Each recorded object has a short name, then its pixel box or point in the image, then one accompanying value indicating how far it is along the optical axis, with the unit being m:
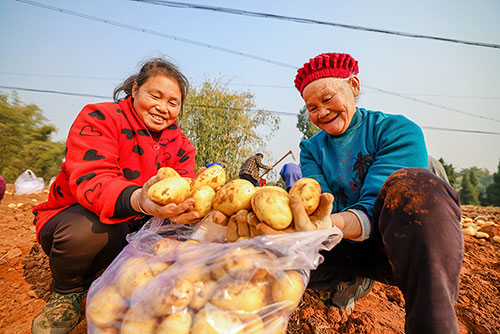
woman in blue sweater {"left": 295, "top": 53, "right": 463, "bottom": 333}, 0.91
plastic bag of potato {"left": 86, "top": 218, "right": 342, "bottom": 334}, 0.82
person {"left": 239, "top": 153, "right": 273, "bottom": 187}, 5.98
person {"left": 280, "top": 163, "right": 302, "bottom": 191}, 4.87
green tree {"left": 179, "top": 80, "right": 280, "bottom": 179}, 8.77
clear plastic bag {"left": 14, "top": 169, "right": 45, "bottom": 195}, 6.33
